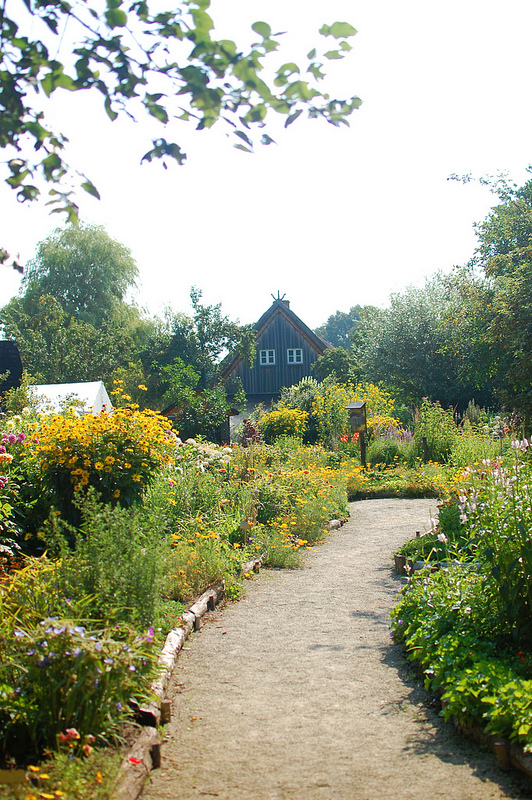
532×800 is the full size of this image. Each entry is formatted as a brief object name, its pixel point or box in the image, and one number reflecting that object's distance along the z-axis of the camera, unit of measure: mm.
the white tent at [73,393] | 17291
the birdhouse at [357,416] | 14070
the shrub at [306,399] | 18109
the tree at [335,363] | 28641
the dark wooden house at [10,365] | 18328
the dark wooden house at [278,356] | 32500
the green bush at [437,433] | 13969
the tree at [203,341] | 31250
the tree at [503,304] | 9148
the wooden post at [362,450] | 13898
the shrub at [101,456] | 6262
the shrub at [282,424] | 17194
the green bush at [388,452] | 14469
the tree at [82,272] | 33281
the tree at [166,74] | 2910
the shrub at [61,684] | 2793
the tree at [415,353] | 22188
